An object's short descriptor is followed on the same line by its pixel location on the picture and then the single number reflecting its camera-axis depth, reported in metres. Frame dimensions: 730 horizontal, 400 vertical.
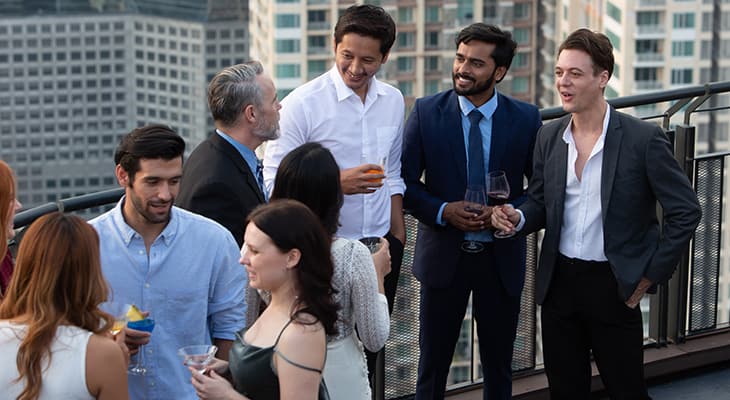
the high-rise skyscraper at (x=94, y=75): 120.94
